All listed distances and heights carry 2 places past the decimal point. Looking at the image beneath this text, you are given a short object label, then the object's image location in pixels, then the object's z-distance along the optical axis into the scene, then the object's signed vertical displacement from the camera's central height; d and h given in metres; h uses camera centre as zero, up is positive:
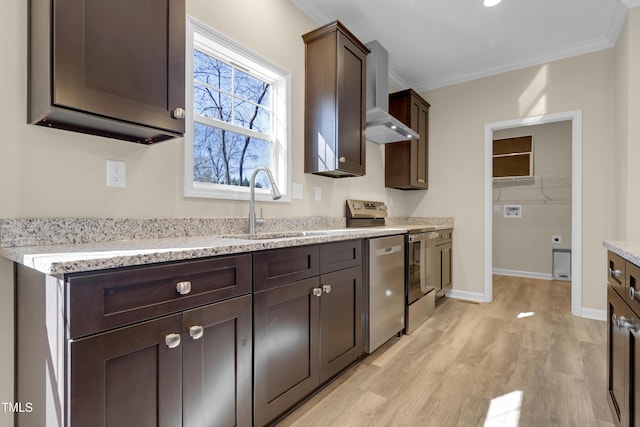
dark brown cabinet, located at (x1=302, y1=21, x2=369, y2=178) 2.44 +0.87
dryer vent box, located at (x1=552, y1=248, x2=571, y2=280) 5.00 -0.80
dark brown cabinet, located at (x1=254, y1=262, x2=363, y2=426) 1.39 -0.64
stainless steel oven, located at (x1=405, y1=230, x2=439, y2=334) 2.73 -0.60
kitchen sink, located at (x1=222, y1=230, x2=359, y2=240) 1.93 -0.15
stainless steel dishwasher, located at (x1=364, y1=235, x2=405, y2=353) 2.20 -0.58
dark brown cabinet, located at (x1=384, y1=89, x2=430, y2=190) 3.74 +0.75
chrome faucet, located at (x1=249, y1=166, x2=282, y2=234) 1.95 +0.05
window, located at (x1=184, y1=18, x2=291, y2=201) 1.87 +0.63
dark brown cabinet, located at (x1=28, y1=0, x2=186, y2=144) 1.07 +0.53
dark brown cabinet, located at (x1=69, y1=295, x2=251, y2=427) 0.88 -0.51
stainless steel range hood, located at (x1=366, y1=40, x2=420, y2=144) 2.88 +1.11
